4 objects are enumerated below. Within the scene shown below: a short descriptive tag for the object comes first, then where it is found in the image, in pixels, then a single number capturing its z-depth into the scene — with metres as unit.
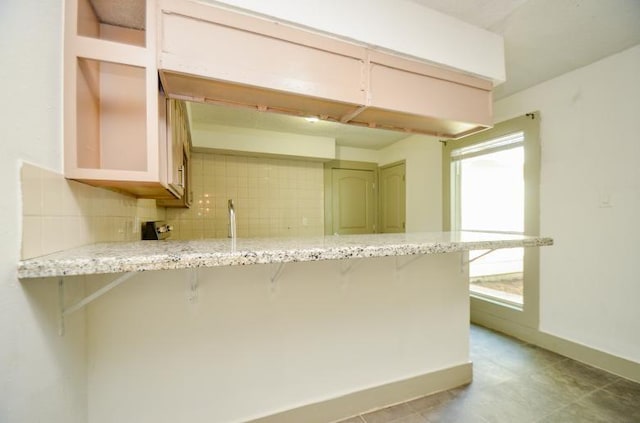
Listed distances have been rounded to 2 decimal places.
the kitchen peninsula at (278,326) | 1.01
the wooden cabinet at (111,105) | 0.85
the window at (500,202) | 2.38
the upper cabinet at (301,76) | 1.06
